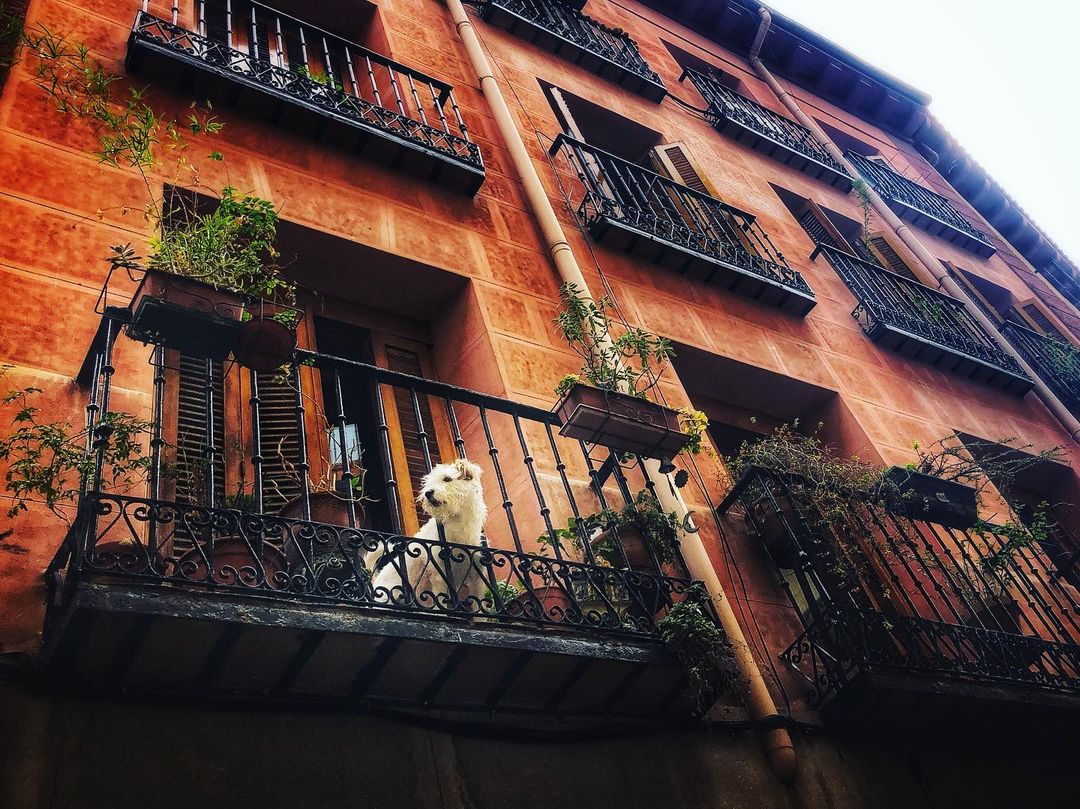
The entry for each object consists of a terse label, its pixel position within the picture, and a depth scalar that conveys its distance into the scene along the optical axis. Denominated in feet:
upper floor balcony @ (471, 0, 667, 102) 36.70
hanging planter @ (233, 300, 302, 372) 14.21
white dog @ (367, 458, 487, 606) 14.58
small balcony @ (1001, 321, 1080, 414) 38.29
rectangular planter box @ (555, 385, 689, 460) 17.98
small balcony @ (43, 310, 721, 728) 11.49
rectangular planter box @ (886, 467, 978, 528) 22.68
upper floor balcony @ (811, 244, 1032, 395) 33.60
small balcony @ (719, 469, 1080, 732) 18.35
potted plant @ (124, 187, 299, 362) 13.66
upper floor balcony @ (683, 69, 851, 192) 41.63
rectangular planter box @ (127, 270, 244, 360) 13.57
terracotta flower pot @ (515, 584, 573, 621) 15.07
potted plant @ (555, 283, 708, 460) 18.08
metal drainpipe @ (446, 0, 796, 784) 16.99
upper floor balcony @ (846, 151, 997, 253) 46.32
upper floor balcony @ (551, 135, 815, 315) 28.73
